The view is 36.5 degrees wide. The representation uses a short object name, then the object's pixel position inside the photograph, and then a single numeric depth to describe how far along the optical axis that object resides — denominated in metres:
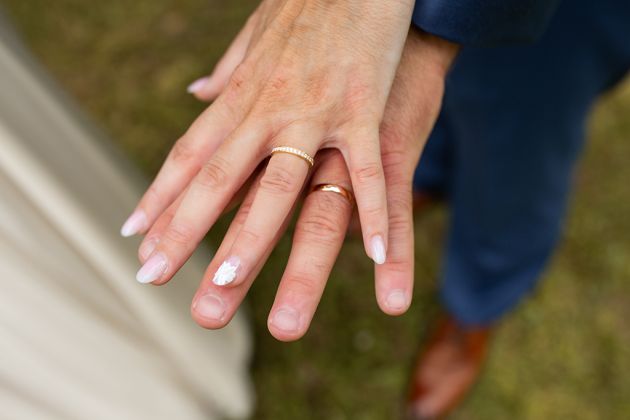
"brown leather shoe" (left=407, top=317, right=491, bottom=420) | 0.76
